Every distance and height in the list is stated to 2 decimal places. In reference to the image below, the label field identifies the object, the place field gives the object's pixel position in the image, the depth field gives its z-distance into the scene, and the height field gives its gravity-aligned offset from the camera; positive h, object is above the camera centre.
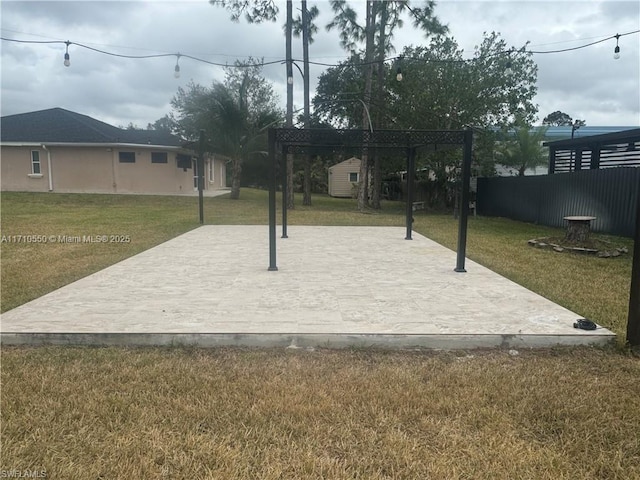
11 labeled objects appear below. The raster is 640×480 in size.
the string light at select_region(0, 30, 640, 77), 9.98 +3.52
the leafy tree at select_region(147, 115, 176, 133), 44.03 +6.64
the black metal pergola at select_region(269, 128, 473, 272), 5.75 +0.64
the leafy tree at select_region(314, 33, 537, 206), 15.60 +3.44
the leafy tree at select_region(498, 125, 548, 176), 19.56 +1.77
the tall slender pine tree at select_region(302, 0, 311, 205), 16.89 +5.30
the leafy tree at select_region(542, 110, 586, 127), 50.12 +8.80
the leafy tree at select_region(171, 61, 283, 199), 20.05 +2.89
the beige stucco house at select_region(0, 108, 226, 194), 19.83 +1.06
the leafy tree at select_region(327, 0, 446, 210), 16.75 +6.21
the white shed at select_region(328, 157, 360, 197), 31.69 +0.71
